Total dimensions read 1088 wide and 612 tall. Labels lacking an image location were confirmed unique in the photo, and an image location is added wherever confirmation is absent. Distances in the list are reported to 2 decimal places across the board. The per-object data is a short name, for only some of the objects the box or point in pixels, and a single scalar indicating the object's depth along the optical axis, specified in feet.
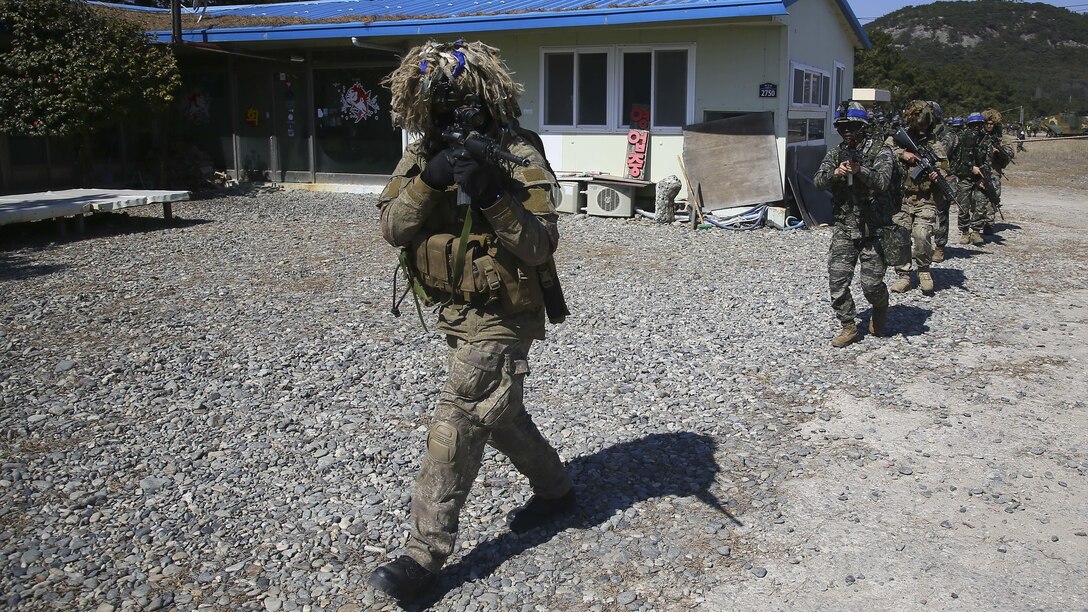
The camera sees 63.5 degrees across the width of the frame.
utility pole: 45.86
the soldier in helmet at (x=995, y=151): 36.52
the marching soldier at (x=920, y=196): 25.99
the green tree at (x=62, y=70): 40.60
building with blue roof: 39.52
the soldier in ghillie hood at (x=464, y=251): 9.57
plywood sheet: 39.29
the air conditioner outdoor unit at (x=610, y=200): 40.47
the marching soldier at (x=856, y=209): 19.90
